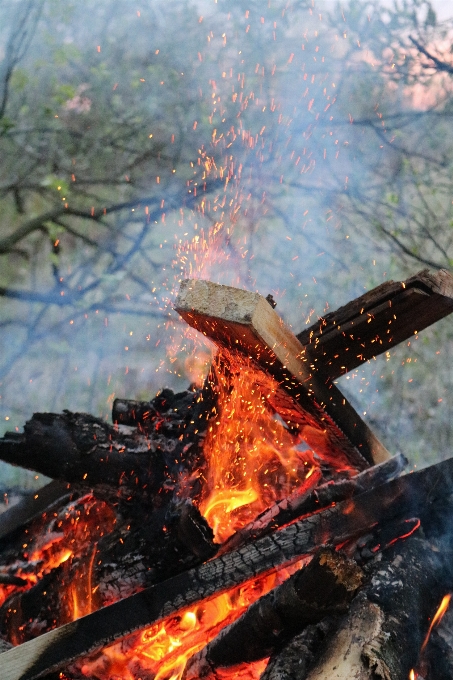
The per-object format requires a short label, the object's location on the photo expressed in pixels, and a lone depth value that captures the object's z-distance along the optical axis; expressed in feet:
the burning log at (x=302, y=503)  8.43
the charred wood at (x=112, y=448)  8.81
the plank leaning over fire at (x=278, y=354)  6.91
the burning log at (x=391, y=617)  6.00
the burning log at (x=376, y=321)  7.32
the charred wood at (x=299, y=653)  6.36
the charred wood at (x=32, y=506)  11.37
